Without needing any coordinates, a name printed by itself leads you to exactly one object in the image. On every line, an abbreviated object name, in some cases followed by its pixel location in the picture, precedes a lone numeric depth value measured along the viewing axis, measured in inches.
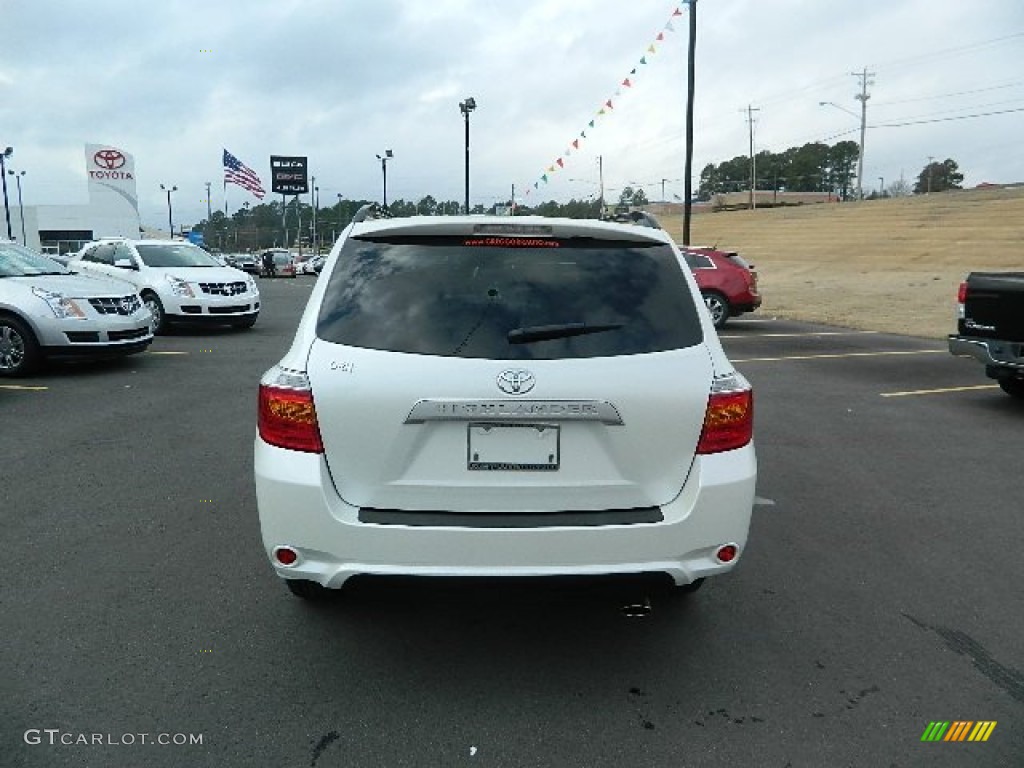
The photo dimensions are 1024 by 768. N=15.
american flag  2217.0
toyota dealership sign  3203.7
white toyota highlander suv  114.6
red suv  645.9
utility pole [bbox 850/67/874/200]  3754.9
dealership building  3228.3
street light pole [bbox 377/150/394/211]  2183.8
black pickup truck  316.5
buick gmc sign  2642.7
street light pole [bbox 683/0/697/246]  923.4
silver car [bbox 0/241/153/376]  381.7
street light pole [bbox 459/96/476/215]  1390.3
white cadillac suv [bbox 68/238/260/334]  579.2
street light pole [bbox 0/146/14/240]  2333.0
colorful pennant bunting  877.2
